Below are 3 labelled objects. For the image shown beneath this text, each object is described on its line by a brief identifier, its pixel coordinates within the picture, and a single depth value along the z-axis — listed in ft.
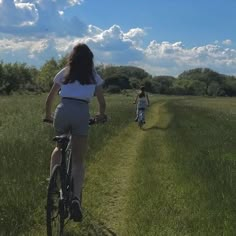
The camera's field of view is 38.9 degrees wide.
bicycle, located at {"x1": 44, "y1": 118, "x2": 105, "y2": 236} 14.22
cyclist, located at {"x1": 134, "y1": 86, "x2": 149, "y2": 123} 57.73
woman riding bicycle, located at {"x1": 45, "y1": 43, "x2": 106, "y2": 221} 14.65
